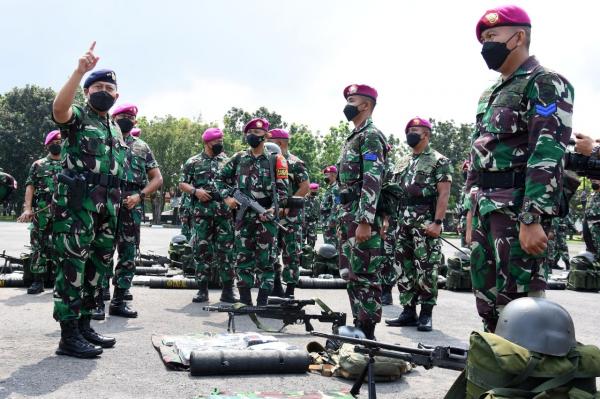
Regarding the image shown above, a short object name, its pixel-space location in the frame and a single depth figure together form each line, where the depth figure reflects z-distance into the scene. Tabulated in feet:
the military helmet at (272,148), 26.53
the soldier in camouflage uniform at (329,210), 50.42
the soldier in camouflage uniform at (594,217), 42.98
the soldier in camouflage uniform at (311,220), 56.29
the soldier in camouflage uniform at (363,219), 17.49
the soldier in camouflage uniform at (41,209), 29.30
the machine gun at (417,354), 10.17
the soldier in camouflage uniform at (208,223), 28.18
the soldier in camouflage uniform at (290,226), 29.76
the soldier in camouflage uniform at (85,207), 16.51
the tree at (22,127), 169.48
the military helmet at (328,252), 38.09
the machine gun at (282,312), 19.65
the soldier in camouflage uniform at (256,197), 25.04
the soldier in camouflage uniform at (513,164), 11.19
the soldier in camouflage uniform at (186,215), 34.28
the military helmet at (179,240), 38.73
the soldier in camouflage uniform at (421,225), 23.73
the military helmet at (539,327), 8.45
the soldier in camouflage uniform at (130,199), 23.71
